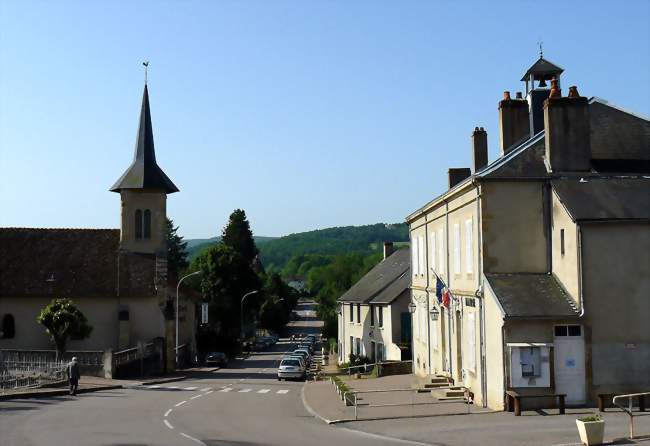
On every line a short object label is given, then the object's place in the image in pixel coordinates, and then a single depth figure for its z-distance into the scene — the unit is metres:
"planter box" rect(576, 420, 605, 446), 16.88
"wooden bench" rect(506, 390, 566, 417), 22.01
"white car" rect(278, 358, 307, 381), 46.69
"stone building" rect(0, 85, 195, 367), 52.16
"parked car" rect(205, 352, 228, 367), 62.09
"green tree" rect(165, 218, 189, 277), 114.51
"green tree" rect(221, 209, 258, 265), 106.06
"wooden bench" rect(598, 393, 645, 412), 22.12
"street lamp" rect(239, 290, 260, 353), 84.49
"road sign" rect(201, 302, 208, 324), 66.44
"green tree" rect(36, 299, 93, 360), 45.00
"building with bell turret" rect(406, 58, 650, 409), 22.97
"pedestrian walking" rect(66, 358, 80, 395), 32.47
